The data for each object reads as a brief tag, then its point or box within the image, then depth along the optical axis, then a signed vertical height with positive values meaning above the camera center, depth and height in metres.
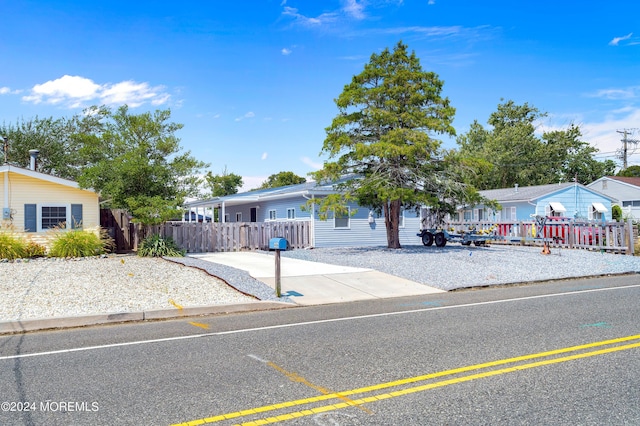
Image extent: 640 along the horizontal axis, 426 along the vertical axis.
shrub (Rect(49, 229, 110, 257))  17.73 -0.58
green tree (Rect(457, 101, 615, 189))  54.44 +6.29
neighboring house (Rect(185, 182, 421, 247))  24.47 +0.06
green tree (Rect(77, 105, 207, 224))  19.16 +2.14
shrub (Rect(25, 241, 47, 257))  18.02 -0.73
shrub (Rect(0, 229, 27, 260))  17.02 -0.59
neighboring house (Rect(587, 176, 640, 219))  44.06 +2.00
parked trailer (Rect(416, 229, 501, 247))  23.48 -0.83
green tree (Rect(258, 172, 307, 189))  69.81 +5.80
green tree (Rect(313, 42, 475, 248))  19.86 +3.20
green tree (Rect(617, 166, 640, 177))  65.41 +5.53
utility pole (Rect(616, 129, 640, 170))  63.58 +8.17
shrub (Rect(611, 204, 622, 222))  39.06 +0.13
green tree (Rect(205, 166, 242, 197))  67.50 +5.30
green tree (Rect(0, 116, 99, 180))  38.22 +6.02
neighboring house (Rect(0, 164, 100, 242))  19.75 +0.96
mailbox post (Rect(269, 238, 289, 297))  11.34 -0.52
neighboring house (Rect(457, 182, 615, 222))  35.34 +0.86
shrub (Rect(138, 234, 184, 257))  19.00 -0.81
